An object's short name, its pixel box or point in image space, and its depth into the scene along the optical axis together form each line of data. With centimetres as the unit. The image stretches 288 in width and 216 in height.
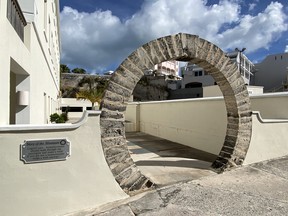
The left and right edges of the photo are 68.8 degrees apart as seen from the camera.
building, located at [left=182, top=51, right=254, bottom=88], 3843
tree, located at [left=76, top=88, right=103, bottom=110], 2811
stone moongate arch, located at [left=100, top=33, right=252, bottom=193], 410
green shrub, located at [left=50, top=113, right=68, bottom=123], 1350
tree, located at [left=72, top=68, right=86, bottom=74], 4812
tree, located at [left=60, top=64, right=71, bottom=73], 4452
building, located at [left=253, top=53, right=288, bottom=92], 3782
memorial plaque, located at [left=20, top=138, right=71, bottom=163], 324
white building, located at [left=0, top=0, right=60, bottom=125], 432
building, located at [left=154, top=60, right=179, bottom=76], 7219
